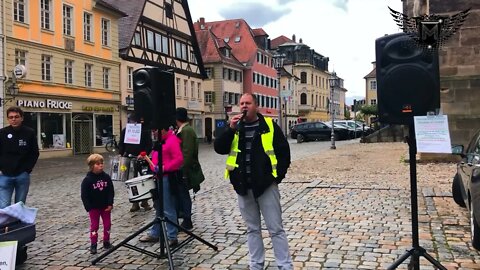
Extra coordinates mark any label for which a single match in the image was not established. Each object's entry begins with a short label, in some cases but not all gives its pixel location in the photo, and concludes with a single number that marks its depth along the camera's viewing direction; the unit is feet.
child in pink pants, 21.84
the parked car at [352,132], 149.39
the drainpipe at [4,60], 79.15
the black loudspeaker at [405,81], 17.06
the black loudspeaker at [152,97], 19.72
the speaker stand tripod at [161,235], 19.98
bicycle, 105.40
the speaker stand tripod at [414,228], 16.85
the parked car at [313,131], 140.15
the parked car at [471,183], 19.85
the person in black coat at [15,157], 23.13
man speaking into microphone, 16.75
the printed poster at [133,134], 22.02
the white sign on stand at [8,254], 16.14
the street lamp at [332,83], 115.34
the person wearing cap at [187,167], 25.04
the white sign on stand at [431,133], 16.67
